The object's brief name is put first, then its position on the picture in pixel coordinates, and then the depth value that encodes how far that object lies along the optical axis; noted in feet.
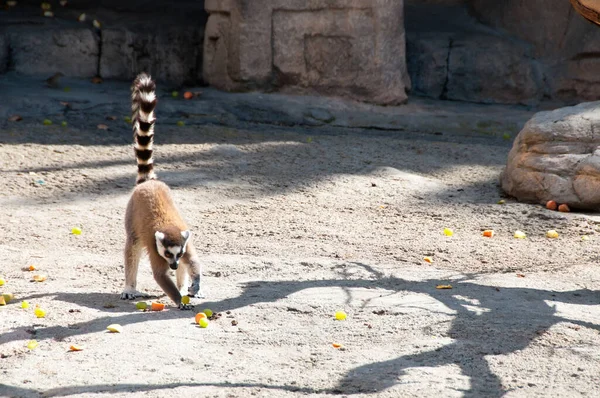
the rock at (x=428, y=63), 77.46
